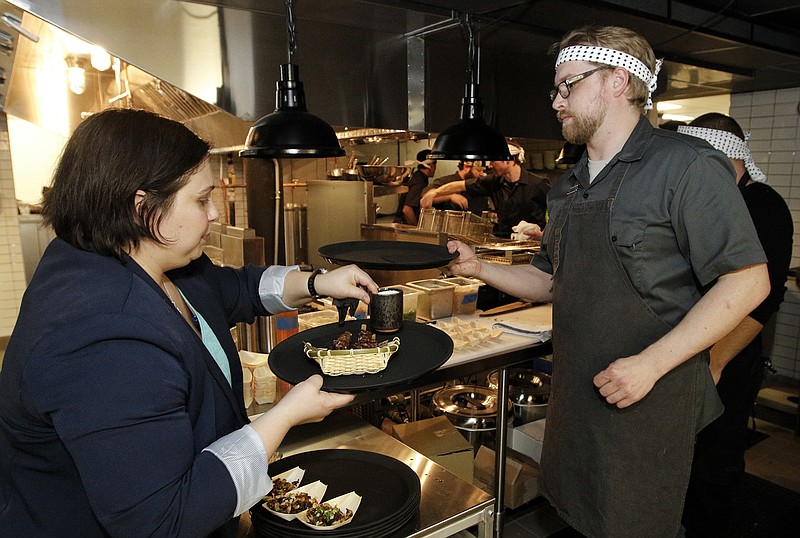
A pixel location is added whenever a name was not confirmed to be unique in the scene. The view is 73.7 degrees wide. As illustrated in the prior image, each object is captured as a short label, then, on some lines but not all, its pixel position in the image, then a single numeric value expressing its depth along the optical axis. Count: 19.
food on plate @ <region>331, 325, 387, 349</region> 1.57
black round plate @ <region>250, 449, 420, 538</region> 1.33
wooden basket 1.43
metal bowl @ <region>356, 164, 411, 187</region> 5.67
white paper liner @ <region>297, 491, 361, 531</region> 1.43
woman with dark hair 0.87
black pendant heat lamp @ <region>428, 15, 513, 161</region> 2.28
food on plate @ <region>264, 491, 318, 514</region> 1.39
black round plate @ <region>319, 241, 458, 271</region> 1.70
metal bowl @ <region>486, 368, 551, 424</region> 2.79
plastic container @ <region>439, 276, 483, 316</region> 2.88
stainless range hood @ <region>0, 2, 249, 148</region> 3.45
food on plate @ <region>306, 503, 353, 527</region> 1.35
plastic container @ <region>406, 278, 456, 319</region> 2.74
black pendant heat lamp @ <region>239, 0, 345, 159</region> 1.76
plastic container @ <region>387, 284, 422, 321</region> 2.62
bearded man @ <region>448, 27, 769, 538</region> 1.54
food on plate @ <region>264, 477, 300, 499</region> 1.47
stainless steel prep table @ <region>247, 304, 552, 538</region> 2.17
